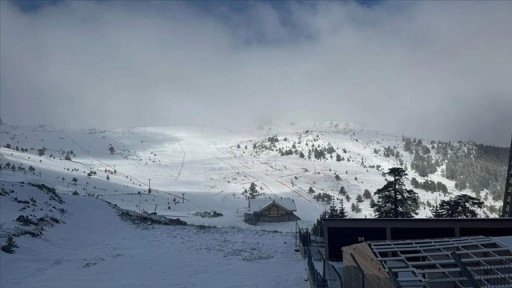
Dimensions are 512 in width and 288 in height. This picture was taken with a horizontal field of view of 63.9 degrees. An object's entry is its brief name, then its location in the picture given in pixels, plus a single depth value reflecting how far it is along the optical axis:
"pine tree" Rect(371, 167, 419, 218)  42.62
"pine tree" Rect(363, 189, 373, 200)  116.85
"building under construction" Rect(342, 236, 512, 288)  10.50
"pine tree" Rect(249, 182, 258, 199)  105.59
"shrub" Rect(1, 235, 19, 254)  25.67
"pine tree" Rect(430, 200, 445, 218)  45.69
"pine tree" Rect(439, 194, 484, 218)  42.16
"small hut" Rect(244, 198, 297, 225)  77.99
